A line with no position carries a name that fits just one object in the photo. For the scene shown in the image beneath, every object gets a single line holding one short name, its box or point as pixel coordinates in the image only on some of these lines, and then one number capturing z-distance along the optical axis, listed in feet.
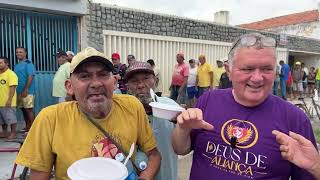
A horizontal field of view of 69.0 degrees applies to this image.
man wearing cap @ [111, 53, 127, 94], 14.83
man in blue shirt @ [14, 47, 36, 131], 15.90
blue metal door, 17.21
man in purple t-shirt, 4.05
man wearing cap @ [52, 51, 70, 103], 15.96
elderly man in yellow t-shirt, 4.13
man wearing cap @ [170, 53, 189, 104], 22.88
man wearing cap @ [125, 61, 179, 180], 5.60
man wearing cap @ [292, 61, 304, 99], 39.39
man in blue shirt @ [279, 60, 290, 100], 33.34
